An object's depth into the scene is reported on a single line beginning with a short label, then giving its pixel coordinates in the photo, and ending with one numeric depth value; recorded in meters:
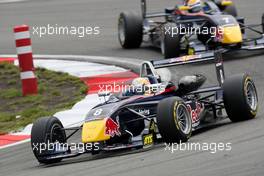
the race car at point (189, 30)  15.10
